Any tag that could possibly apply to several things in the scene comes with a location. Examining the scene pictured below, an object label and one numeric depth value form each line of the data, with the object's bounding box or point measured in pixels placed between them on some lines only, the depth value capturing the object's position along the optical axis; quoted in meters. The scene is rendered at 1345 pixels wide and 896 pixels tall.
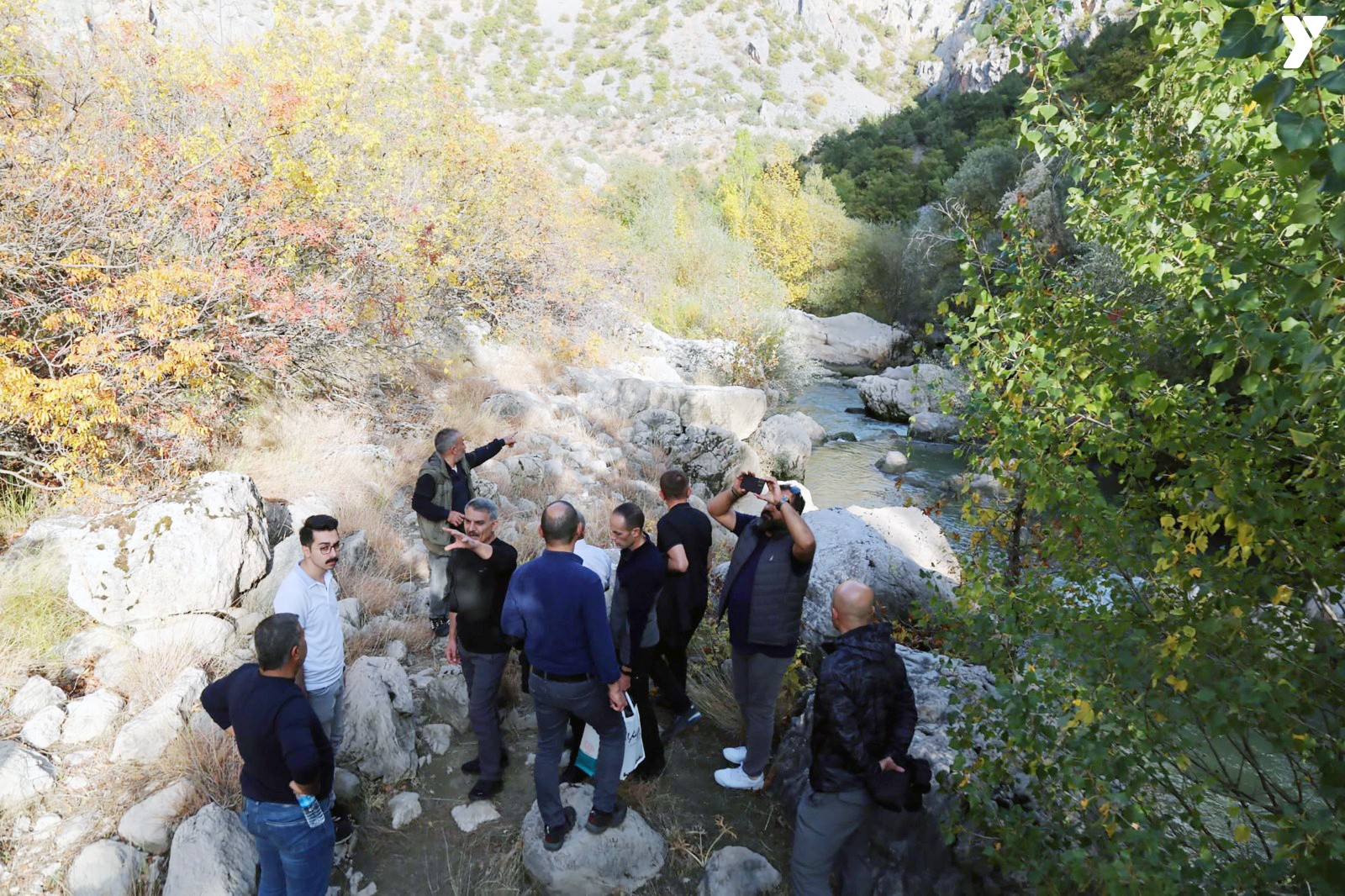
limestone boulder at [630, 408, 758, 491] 13.43
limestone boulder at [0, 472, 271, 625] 5.23
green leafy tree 2.07
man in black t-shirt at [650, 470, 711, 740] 4.74
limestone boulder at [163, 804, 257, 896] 3.39
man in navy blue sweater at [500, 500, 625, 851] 3.67
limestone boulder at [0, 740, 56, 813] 3.77
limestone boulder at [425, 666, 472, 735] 5.17
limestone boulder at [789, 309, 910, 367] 30.34
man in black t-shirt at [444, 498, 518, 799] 4.22
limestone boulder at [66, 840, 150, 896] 3.37
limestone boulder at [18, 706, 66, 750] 4.15
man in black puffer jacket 3.18
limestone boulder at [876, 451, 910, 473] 16.56
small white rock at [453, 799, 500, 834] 4.27
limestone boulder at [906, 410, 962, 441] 18.94
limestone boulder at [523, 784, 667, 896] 3.77
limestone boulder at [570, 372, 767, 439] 15.41
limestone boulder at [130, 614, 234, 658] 5.04
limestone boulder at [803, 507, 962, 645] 6.32
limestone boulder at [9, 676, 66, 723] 4.31
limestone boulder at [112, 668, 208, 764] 4.15
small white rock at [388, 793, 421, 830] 4.22
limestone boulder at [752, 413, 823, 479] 15.24
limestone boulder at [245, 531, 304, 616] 5.82
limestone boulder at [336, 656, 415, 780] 4.50
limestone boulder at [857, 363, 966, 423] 20.92
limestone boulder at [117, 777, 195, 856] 3.66
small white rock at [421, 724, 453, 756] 4.91
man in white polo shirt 3.81
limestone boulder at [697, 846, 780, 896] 3.74
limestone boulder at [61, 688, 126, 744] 4.27
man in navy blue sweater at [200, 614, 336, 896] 2.98
